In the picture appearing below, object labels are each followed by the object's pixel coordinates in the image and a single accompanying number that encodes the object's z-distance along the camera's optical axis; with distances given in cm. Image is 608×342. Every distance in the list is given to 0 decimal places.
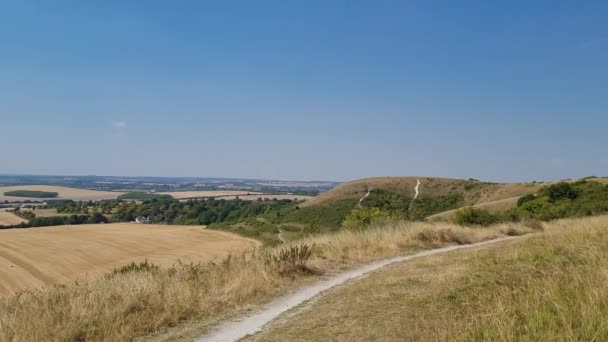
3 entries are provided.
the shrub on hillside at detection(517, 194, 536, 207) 5112
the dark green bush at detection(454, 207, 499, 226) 2931
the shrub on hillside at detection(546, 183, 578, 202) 4770
